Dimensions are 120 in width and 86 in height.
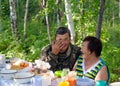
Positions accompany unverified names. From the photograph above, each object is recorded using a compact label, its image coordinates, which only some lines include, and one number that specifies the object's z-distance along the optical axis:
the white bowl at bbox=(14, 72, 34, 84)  2.80
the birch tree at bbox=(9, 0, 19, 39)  9.13
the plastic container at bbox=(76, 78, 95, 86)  2.75
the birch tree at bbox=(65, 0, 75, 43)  6.57
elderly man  3.63
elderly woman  3.01
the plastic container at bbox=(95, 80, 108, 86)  2.55
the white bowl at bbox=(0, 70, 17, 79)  3.01
